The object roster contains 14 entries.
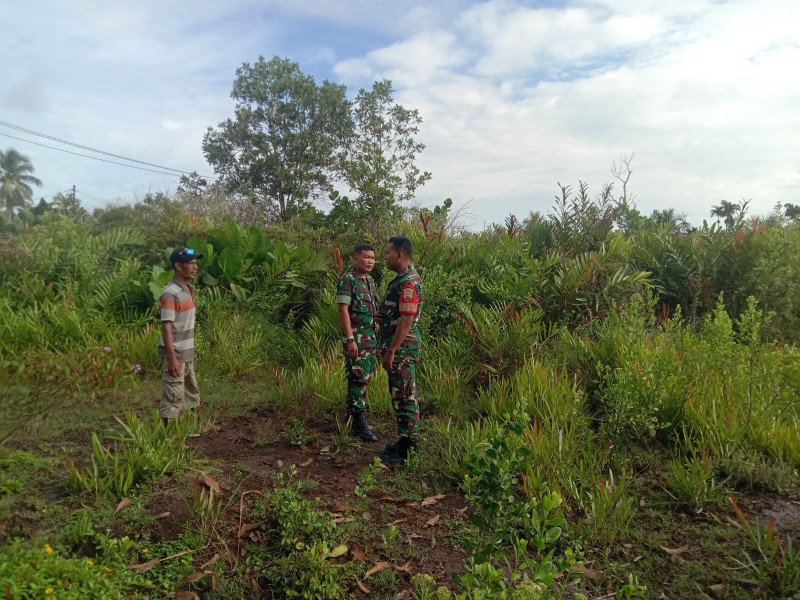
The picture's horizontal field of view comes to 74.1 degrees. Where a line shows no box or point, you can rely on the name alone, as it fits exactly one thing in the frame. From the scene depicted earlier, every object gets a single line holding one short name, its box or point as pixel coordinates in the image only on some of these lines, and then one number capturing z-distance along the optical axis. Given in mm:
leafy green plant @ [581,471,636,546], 3238
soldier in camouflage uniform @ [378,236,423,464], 4199
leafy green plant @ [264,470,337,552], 3033
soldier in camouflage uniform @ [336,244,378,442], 4727
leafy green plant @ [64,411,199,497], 3377
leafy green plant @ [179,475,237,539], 3123
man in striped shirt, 4371
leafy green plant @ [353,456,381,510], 3172
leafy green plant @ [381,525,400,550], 3125
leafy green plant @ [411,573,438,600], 2584
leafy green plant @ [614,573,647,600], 2118
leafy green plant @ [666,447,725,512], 3531
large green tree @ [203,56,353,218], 24562
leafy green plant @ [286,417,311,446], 4676
